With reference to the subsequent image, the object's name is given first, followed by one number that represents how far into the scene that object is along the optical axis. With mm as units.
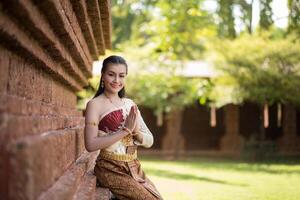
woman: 2764
